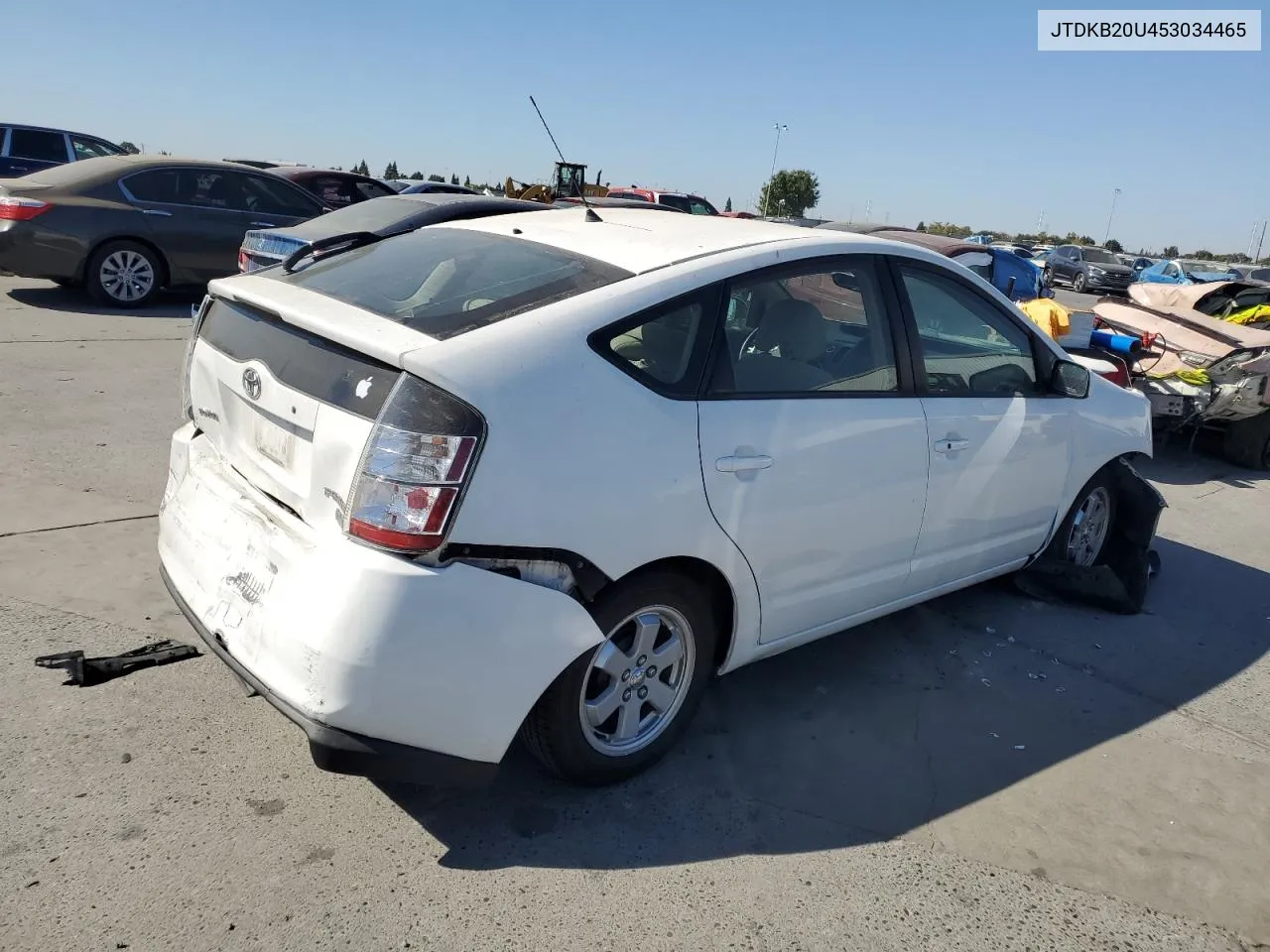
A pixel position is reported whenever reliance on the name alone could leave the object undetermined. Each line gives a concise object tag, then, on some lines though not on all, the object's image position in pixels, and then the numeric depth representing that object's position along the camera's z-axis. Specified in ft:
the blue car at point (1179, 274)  96.12
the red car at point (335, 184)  49.73
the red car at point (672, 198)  69.67
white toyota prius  8.07
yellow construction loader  59.32
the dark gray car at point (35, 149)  47.57
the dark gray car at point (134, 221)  31.83
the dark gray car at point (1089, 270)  113.70
